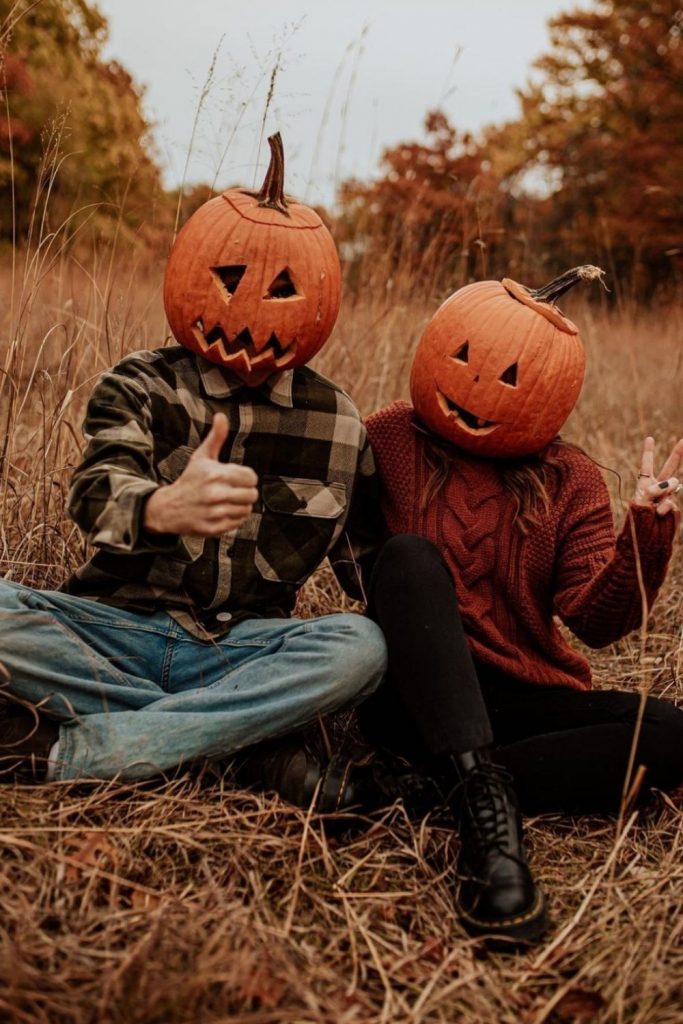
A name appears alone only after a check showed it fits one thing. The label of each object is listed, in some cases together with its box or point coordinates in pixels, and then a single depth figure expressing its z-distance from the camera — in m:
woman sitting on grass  2.05
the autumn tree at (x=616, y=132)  15.34
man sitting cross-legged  2.07
